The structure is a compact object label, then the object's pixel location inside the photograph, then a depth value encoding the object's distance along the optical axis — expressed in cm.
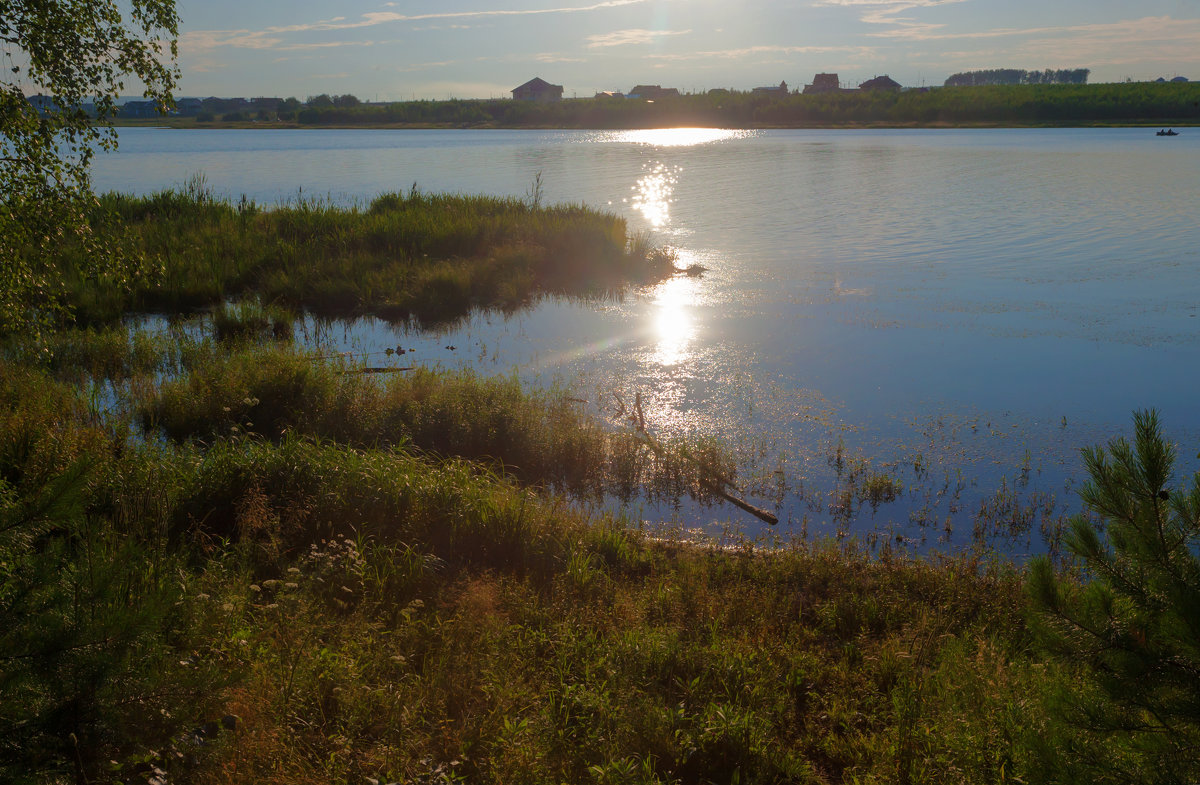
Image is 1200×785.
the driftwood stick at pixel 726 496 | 750
